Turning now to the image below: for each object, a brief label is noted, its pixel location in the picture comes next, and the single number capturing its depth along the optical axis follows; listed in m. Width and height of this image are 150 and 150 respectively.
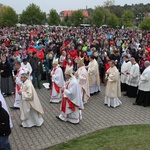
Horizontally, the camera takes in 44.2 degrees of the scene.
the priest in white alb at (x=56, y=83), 7.69
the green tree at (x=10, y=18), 45.31
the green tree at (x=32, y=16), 48.11
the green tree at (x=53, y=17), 47.74
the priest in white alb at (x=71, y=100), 6.08
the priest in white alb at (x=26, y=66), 8.27
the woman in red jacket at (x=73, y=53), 11.18
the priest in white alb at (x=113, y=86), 7.38
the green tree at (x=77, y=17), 48.49
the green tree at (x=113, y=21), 42.23
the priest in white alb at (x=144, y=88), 7.39
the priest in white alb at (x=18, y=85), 7.01
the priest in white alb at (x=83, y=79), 7.66
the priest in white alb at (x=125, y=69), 8.53
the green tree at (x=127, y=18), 47.09
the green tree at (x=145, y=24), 34.16
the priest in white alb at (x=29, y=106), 5.76
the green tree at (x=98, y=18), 44.13
